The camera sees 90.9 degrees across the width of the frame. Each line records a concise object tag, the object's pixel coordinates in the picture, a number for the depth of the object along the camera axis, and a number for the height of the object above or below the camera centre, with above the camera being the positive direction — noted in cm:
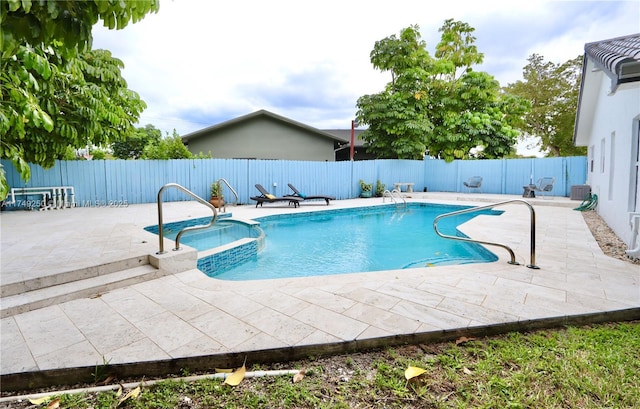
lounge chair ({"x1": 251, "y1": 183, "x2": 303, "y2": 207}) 1094 -63
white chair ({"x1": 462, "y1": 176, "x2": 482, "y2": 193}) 1551 -11
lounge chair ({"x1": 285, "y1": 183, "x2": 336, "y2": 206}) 1181 -61
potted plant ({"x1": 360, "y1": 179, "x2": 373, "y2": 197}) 1499 -39
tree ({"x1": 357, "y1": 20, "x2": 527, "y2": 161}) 1750 +447
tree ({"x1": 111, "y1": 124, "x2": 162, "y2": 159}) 2482 +281
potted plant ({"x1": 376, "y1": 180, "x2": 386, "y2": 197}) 1551 -40
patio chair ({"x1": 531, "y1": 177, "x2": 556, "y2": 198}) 1284 -17
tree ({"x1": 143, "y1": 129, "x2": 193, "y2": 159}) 1233 +118
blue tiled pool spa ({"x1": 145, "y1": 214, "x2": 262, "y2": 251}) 663 -120
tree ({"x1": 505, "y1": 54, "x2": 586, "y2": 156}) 2286 +617
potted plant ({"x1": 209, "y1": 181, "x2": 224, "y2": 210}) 1048 -49
